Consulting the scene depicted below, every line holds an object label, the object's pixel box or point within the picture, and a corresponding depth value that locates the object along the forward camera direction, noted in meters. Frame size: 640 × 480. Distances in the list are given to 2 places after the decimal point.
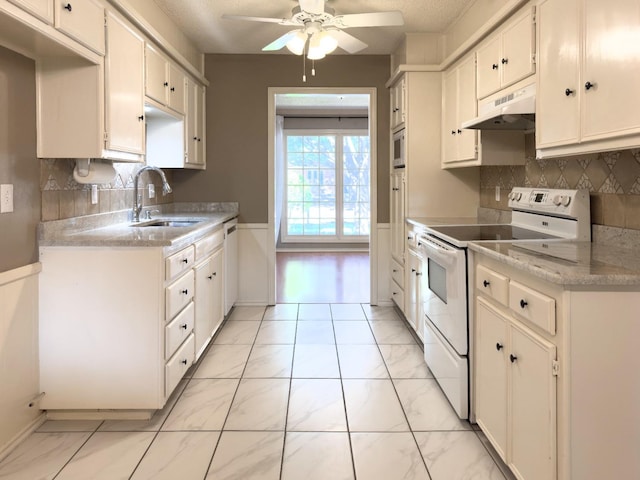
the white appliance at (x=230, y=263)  3.96
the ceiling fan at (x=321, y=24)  2.78
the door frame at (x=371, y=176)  4.48
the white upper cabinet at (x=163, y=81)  2.95
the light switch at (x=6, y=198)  1.99
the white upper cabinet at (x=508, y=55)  2.33
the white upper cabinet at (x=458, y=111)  3.15
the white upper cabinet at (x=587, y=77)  1.55
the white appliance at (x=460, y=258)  2.24
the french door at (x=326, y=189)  8.61
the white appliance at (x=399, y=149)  3.91
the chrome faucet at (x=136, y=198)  3.27
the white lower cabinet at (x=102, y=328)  2.24
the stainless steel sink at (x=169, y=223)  3.41
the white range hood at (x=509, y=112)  2.27
